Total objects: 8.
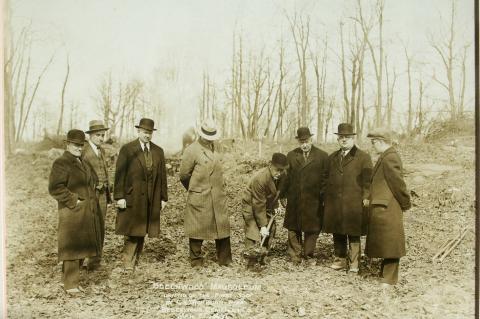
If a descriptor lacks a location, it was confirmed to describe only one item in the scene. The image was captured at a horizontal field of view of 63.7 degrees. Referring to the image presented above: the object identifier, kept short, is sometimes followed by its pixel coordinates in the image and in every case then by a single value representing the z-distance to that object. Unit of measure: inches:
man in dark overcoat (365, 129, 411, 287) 172.2
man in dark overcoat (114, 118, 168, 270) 183.0
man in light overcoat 189.6
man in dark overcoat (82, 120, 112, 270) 184.9
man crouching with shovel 186.4
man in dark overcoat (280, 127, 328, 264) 198.1
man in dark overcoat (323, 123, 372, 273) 186.2
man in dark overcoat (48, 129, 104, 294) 163.2
